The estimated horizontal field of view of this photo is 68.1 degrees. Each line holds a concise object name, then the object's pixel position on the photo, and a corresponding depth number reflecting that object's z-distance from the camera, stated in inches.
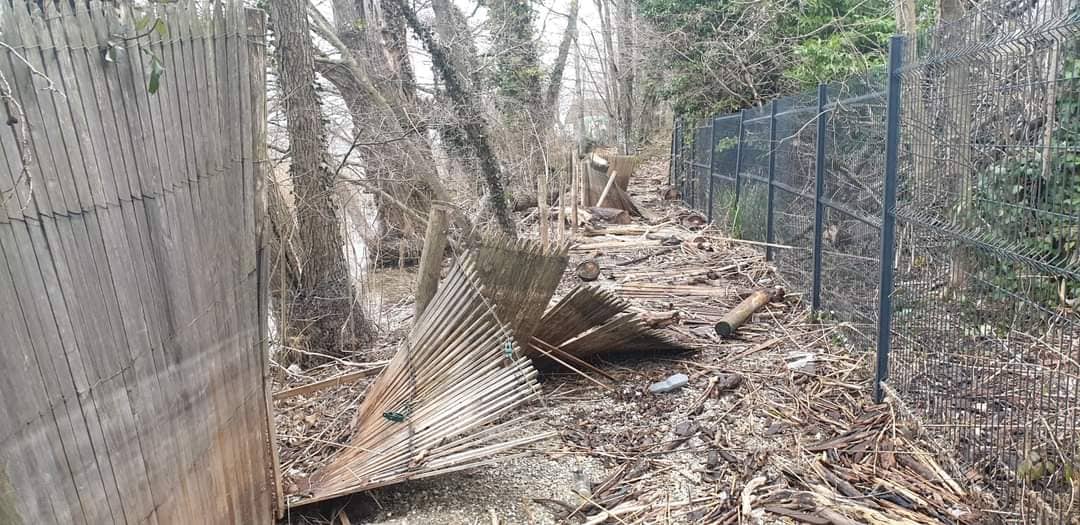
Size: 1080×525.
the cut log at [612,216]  552.4
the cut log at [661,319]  229.4
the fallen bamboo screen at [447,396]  147.6
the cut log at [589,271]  362.0
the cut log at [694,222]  508.4
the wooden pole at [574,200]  467.2
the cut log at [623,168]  616.7
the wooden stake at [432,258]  205.2
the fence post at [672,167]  679.1
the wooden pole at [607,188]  592.7
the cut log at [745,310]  253.6
